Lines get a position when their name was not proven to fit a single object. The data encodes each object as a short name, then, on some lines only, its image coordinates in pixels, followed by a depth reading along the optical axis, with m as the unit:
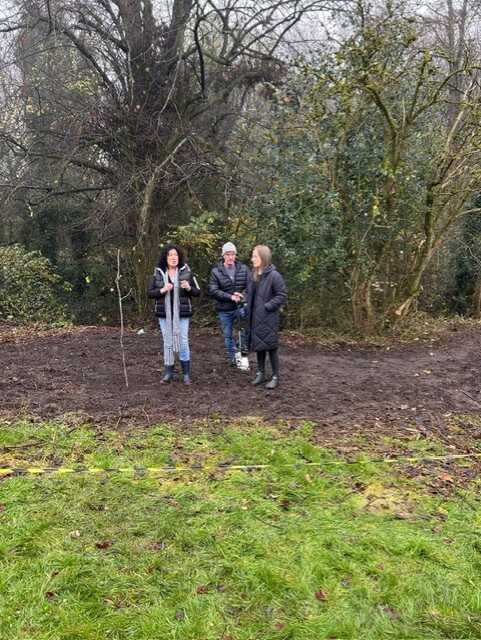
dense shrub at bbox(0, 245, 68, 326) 11.43
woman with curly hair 6.05
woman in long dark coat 5.95
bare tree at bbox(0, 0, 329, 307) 9.83
